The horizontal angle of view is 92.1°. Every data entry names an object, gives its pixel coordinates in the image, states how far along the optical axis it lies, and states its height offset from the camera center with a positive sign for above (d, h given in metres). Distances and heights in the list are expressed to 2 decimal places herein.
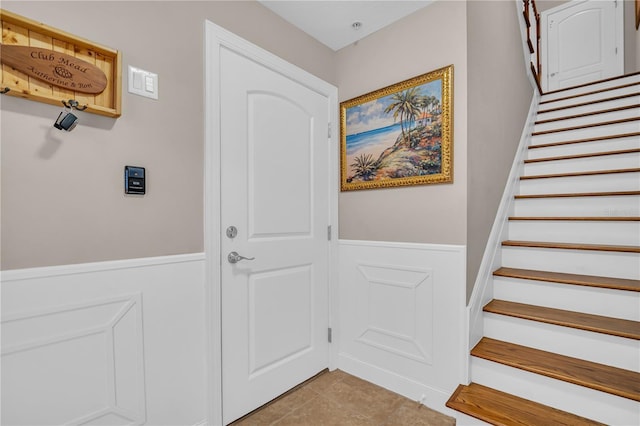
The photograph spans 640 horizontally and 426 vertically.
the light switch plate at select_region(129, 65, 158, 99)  1.33 +0.57
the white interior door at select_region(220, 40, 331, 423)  1.69 -0.12
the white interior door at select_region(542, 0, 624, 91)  3.91 +2.26
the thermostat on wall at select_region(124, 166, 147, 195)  1.30 +0.14
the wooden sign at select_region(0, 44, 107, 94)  1.03 +0.52
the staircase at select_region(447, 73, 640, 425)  1.41 -0.48
